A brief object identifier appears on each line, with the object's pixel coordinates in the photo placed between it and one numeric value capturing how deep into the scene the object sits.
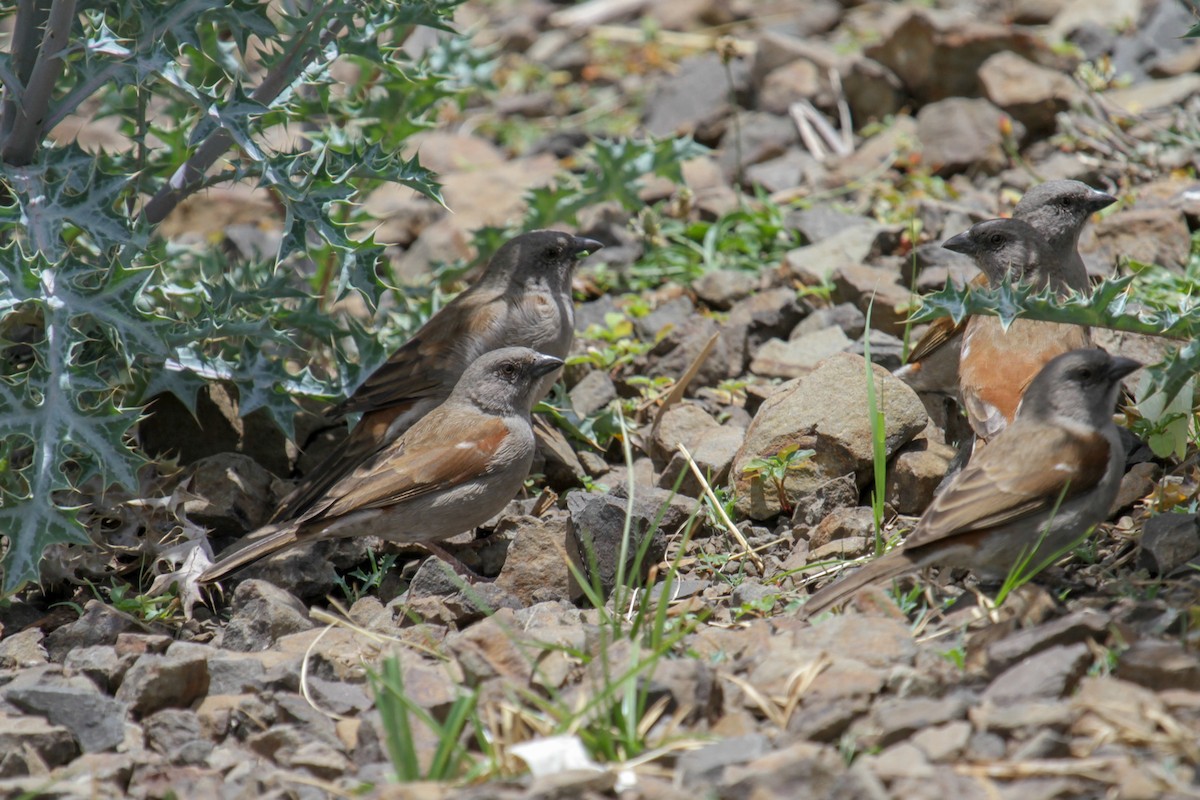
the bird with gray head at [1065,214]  12.05
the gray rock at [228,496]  11.41
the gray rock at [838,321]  13.08
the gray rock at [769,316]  13.42
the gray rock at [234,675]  8.56
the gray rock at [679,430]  11.67
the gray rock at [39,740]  7.78
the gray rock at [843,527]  9.89
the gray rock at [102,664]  8.94
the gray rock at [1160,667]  6.72
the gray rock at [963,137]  15.72
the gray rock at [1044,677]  6.81
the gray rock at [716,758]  6.61
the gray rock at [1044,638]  7.17
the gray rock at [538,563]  10.15
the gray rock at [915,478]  10.34
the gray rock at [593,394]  13.01
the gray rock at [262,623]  9.63
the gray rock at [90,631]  9.64
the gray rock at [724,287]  14.12
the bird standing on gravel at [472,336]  12.05
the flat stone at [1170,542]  8.34
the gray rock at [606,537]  10.01
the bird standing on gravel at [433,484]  10.80
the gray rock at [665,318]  13.84
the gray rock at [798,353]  12.68
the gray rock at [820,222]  14.87
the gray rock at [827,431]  10.57
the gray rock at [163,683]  8.38
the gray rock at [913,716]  6.70
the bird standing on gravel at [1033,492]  8.63
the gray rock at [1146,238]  13.15
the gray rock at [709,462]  11.24
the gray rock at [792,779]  6.14
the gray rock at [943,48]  16.69
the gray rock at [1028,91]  15.84
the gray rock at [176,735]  7.93
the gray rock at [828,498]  10.49
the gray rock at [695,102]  17.78
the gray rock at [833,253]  13.95
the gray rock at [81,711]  8.09
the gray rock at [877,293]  12.79
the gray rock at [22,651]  9.34
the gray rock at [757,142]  17.12
